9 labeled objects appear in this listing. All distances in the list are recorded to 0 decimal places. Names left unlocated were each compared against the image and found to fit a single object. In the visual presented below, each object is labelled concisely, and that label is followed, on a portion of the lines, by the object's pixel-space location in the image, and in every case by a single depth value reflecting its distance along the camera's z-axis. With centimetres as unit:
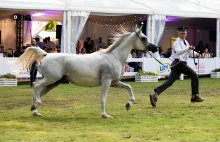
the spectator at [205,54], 2579
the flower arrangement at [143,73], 2235
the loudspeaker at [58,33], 2580
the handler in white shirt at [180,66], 1240
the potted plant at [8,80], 1967
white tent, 2041
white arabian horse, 1054
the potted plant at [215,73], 2541
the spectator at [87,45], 2427
